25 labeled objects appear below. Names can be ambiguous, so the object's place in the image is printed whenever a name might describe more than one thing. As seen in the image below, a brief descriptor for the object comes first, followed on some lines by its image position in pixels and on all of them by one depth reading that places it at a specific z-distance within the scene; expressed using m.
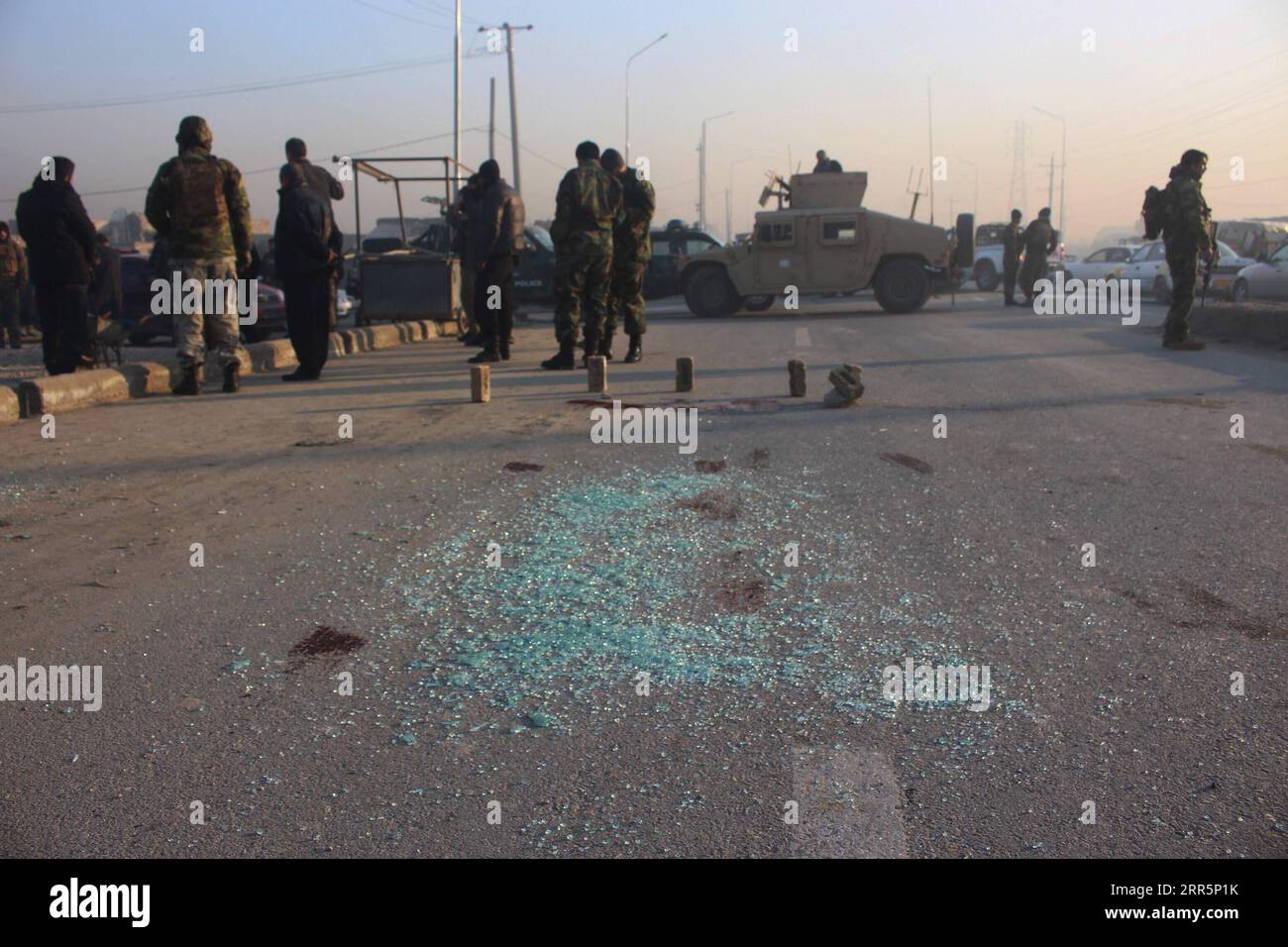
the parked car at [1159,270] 22.09
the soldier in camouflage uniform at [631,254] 11.29
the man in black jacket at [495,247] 10.92
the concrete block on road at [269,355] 11.20
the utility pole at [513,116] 36.56
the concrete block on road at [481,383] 8.57
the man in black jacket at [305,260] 9.84
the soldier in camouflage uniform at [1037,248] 20.88
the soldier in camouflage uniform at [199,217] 8.73
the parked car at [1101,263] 27.81
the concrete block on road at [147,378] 9.17
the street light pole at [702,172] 77.12
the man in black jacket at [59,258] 9.21
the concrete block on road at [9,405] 7.83
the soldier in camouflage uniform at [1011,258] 21.95
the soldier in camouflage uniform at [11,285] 15.98
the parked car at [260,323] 16.06
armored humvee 19.33
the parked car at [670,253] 24.50
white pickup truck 31.94
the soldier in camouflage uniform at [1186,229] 12.16
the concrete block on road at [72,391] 8.11
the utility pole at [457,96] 28.02
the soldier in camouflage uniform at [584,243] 10.50
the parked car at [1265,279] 19.86
